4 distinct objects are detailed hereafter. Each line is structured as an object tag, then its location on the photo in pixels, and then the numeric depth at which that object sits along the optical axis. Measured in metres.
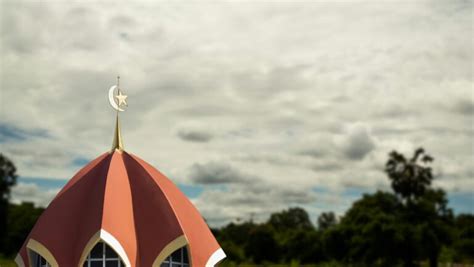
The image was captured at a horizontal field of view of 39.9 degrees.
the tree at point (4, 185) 65.04
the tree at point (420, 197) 66.19
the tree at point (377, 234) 63.06
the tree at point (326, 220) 112.55
